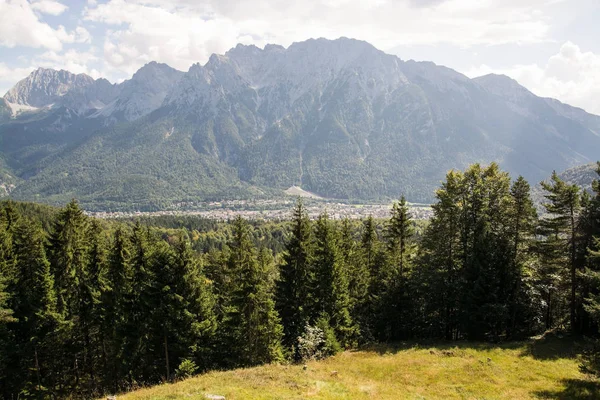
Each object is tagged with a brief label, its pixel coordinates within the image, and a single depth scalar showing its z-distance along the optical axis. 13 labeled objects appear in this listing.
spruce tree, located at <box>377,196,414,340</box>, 37.75
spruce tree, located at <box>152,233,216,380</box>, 29.72
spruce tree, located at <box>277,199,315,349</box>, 36.25
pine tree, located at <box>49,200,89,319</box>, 33.09
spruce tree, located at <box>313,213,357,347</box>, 35.75
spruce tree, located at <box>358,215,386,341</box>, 41.31
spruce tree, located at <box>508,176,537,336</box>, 34.53
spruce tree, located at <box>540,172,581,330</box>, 32.12
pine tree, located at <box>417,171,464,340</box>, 35.41
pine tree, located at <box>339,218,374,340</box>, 41.44
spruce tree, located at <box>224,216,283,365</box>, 32.00
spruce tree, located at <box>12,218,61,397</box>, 30.89
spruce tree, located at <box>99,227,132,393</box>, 31.67
